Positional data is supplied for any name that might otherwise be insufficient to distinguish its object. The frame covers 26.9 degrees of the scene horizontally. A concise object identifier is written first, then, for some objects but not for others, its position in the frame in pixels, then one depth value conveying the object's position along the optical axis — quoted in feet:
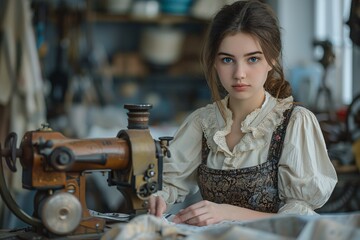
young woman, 6.84
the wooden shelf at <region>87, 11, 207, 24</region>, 22.04
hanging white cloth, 15.23
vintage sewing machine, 6.00
